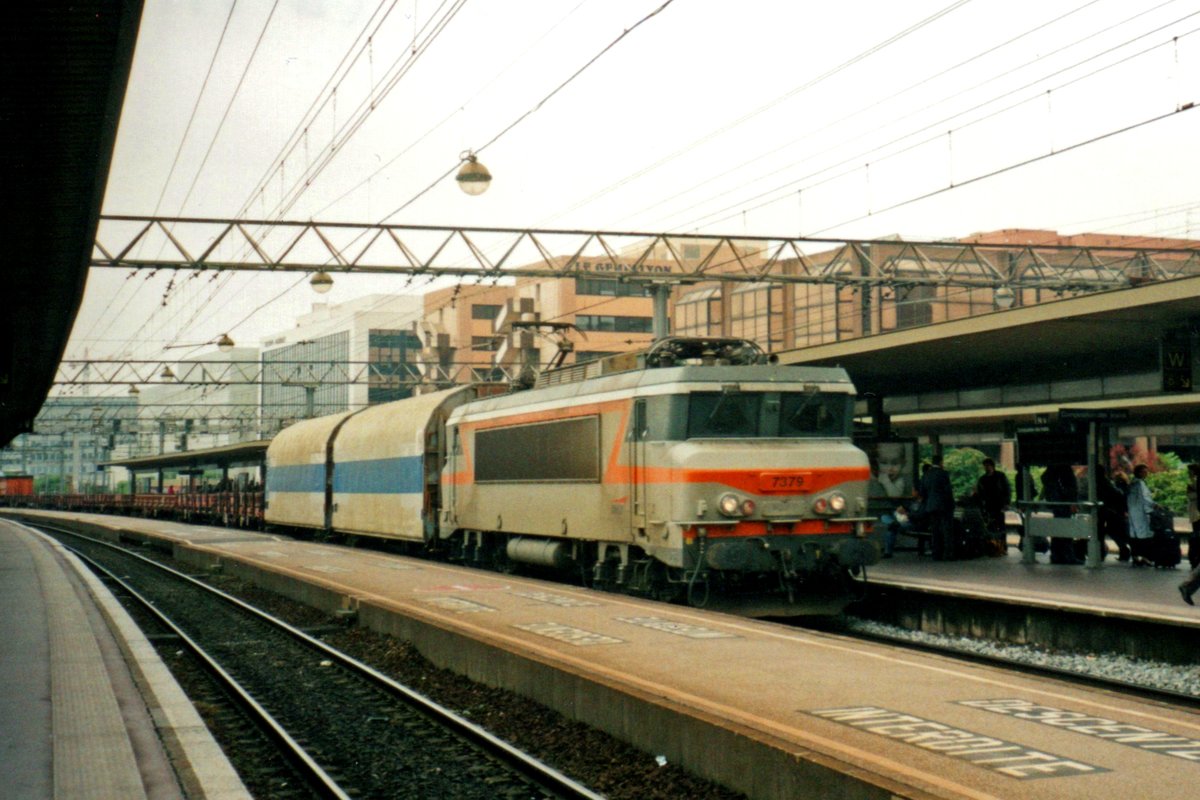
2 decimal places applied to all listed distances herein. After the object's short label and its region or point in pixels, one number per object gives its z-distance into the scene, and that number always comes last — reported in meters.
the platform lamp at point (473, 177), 21.39
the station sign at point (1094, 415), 19.78
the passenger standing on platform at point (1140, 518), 20.53
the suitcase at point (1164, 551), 20.64
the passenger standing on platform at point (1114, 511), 22.20
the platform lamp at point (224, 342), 44.36
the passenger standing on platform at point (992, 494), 23.67
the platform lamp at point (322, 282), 27.63
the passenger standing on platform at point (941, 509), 22.58
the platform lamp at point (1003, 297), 36.34
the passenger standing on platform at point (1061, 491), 20.98
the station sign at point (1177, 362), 18.95
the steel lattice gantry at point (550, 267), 25.09
